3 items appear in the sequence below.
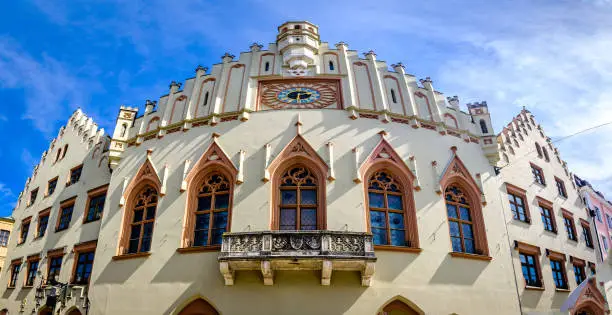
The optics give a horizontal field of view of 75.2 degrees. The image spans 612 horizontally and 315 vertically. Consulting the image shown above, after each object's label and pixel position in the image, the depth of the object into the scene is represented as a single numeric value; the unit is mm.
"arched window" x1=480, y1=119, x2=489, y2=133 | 23062
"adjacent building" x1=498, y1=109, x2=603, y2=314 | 20219
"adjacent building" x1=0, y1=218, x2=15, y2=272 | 29594
